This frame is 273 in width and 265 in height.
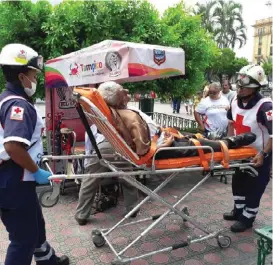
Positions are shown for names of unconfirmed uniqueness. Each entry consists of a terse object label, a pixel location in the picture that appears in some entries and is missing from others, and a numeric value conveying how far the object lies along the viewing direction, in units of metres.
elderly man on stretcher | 2.52
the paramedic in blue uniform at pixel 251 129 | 3.11
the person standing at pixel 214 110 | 5.05
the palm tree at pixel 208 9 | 32.81
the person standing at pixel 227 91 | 5.74
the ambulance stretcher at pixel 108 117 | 2.48
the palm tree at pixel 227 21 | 34.56
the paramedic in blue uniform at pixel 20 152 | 1.96
